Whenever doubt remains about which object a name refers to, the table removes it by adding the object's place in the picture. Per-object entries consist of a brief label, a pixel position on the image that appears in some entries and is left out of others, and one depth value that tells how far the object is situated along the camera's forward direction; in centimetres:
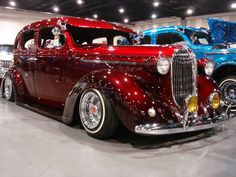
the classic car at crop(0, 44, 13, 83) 1078
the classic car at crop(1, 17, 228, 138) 302
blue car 529
